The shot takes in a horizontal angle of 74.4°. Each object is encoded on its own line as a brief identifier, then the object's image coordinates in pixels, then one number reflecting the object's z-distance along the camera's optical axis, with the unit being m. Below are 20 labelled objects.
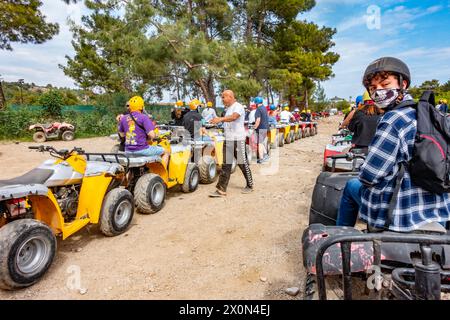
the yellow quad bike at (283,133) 13.03
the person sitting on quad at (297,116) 19.24
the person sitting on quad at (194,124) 6.95
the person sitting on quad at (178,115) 8.30
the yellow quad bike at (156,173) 4.41
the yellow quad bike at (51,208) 2.59
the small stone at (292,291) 2.64
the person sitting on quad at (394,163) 1.60
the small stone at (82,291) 2.72
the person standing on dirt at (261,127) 8.98
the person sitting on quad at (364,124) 4.16
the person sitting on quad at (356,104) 5.32
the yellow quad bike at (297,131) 15.22
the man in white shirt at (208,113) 11.13
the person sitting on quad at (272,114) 11.78
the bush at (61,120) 14.45
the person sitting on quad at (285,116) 15.01
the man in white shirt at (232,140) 5.44
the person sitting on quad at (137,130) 4.57
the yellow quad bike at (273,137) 10.95
